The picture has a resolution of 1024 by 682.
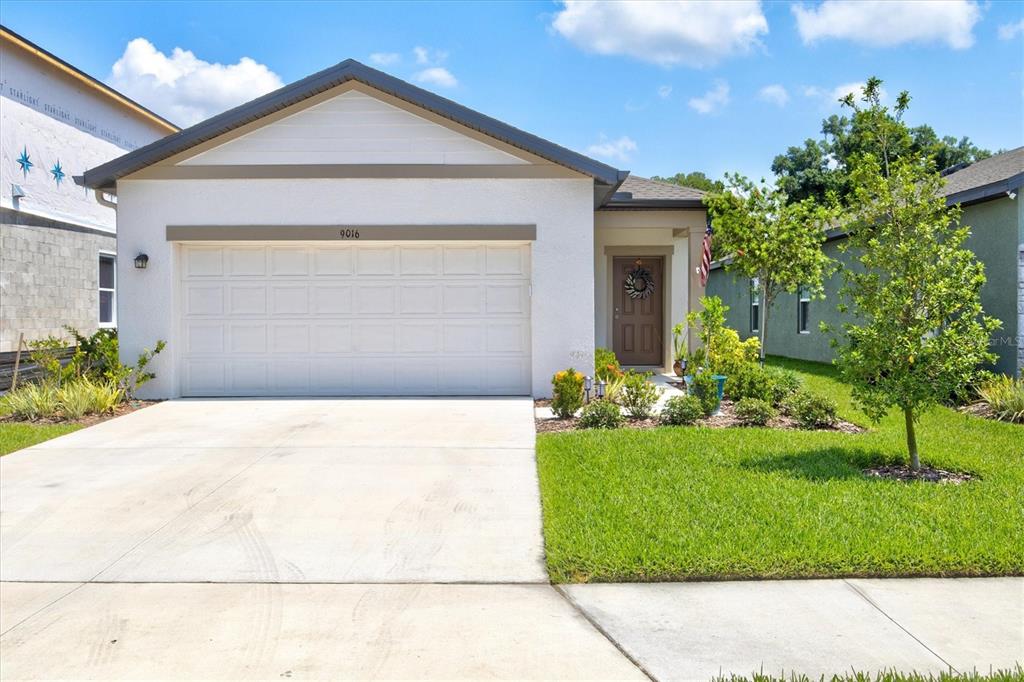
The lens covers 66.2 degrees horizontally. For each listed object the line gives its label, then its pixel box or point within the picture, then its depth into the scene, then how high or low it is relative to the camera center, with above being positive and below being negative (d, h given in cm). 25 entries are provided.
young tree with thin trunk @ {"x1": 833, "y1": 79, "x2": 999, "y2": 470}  719 +18
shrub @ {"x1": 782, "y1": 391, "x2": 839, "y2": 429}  962 -115
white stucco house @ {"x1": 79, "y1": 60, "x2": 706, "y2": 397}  1229 +115
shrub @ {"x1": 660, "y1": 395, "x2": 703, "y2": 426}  981 -117
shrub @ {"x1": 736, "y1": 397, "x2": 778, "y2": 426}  967 -116
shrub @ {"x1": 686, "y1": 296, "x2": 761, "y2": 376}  1160 -45
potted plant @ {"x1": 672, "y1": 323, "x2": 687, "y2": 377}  1360 -63
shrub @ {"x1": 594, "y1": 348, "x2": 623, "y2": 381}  1266 -77
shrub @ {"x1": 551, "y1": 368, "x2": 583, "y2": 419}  1027 -100
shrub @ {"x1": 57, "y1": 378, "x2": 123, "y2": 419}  1080 -109
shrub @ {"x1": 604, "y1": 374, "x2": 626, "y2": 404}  1157 -106
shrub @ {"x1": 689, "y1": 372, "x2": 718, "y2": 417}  1030 -98
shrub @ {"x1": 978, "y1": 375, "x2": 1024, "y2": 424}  1009 -106
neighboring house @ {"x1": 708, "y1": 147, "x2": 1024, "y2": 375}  1167 +131
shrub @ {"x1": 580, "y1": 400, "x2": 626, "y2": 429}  966 -122
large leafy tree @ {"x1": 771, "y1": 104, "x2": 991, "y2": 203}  3278 +700
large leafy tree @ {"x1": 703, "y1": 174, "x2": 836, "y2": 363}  1308 +140
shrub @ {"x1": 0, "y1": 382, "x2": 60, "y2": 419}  1084 -116
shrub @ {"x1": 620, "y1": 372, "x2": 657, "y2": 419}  1023 -104
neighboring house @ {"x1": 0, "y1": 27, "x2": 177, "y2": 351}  1484 +248
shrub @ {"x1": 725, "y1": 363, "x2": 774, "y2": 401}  1104 -93
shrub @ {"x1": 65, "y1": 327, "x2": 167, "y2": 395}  1181 -67
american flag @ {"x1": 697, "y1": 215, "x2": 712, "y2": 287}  1416 +106
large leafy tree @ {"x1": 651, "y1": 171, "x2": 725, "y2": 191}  5047 +951
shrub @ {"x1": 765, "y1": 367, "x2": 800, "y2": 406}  1098 -95
